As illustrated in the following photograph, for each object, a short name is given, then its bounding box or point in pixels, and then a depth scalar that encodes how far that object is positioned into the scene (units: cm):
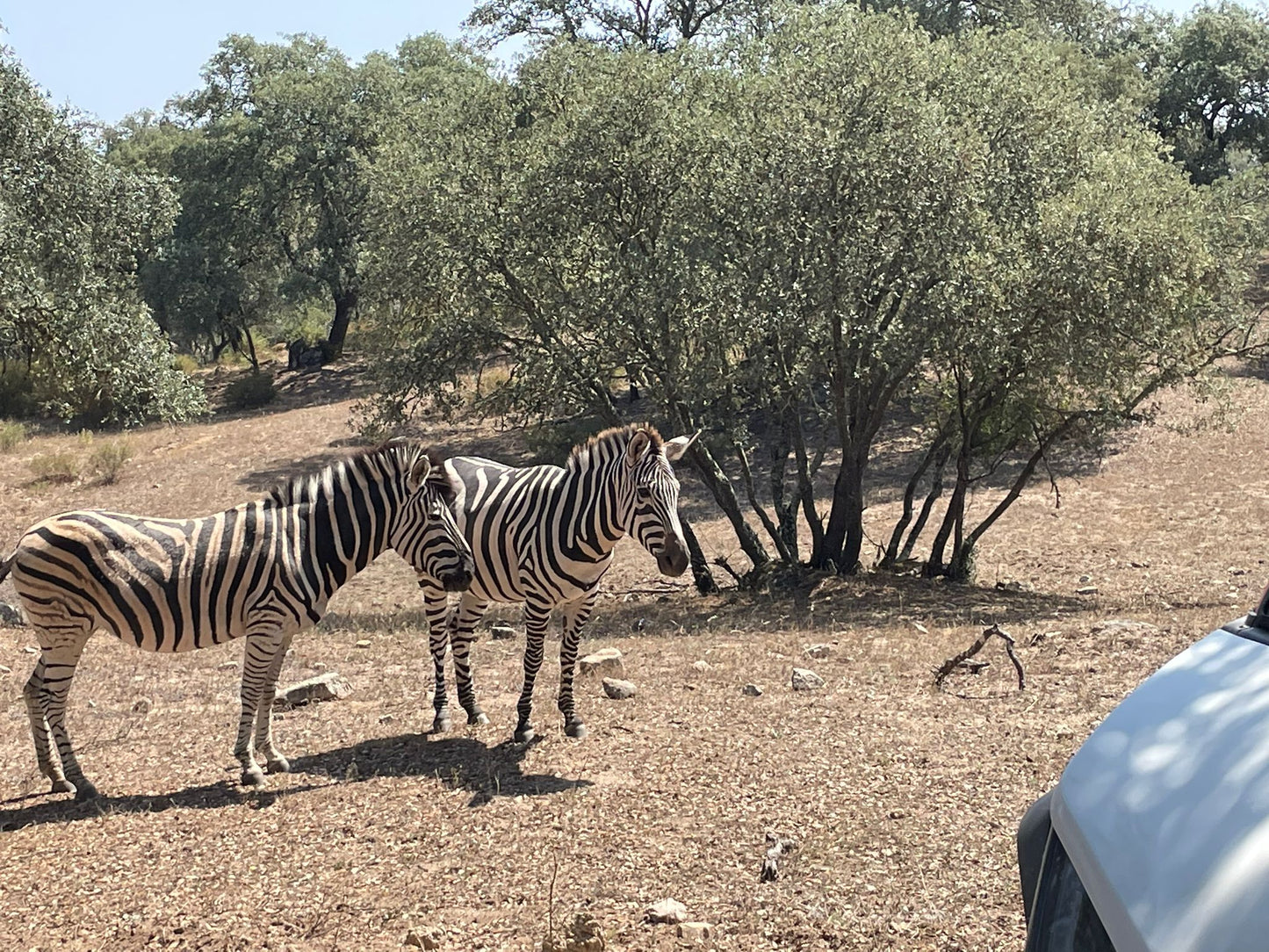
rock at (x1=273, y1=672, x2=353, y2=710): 989
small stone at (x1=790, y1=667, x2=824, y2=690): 980
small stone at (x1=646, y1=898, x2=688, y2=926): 554
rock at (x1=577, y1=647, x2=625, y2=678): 1041
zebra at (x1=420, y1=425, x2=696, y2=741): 806
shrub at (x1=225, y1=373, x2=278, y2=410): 3800
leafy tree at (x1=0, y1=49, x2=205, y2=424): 1462
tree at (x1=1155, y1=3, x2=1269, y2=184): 4184
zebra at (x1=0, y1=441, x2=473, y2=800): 737
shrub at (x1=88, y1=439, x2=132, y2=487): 2783
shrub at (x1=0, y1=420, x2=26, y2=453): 3034
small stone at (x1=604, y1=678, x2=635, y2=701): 966
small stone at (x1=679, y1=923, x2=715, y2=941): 535
